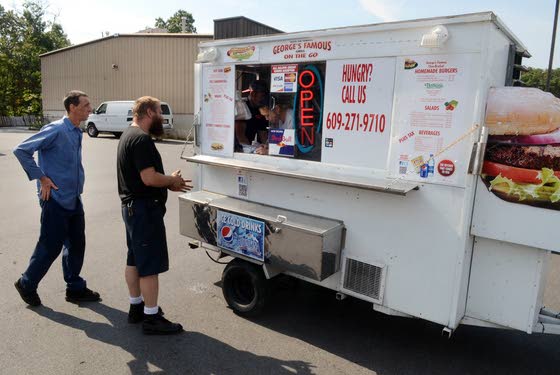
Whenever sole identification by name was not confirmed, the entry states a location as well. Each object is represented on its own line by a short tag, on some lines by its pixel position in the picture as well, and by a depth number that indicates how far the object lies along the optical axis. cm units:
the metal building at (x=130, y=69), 2384
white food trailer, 276
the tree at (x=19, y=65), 3612
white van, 2150
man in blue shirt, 389
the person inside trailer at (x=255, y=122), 432
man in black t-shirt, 339
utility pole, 777
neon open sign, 366
